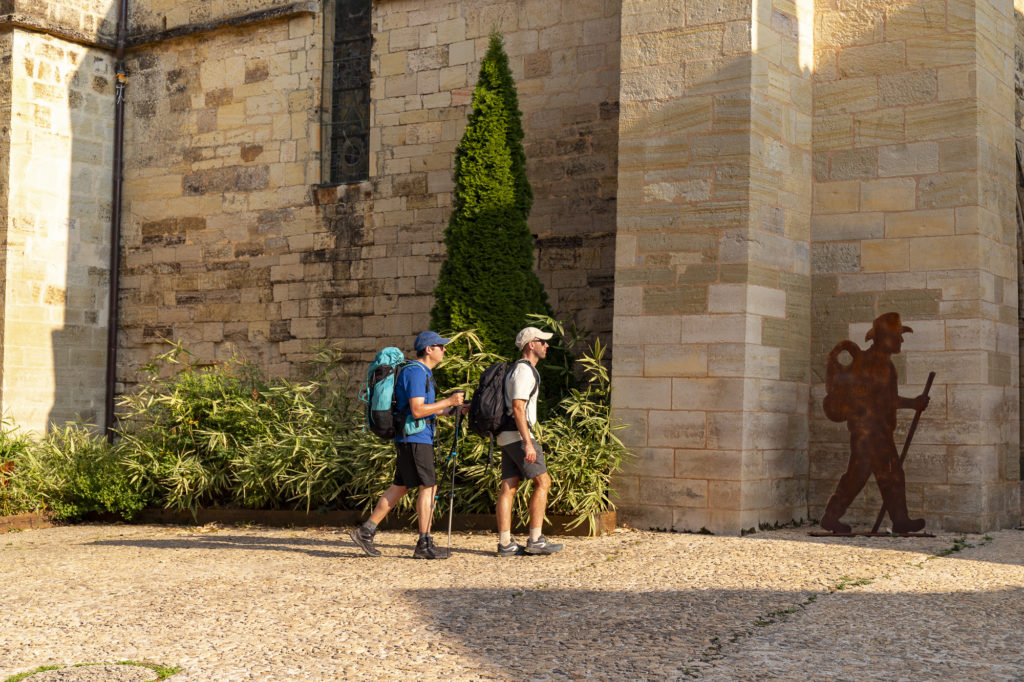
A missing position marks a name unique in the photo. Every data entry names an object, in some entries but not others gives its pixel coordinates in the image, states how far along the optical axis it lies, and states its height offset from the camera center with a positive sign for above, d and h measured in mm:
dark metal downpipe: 13406 +1923
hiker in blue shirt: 6930 -420
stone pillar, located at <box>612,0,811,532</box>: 8305 +893
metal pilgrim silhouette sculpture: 8148 -176
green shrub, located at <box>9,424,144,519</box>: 9727 -967
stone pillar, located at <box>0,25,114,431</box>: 12703 +1656
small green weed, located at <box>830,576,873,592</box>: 6074 -1048
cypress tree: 9305 +1237
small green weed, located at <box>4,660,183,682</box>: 4289 -1121
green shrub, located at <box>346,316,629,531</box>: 8258 -564
